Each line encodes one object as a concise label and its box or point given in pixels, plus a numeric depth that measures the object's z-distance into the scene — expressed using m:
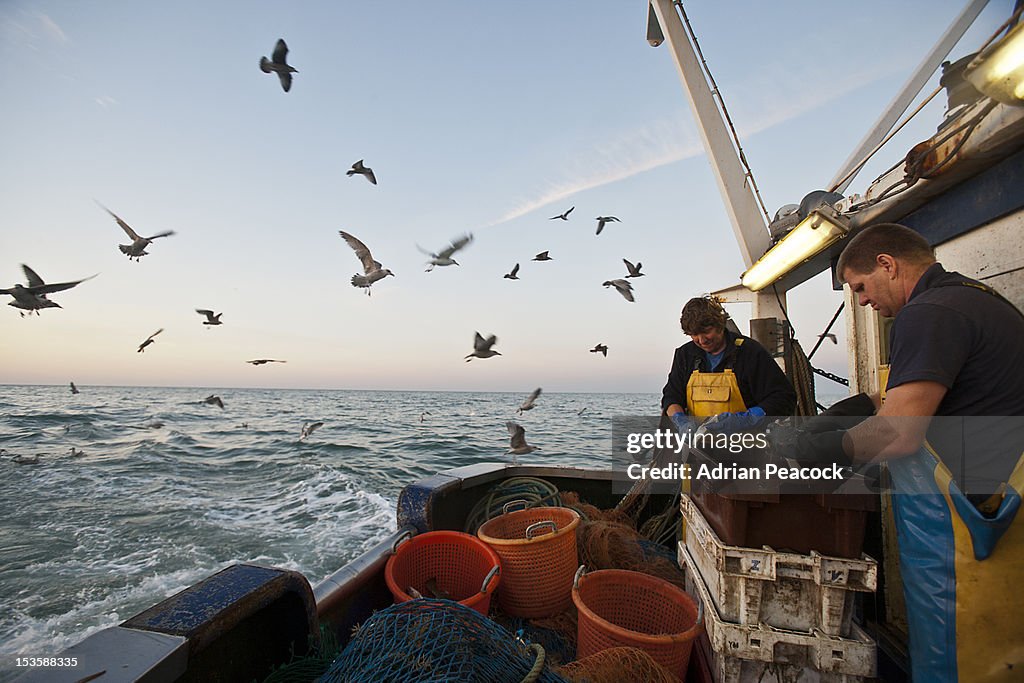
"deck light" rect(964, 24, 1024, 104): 1.58
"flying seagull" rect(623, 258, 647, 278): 6.70
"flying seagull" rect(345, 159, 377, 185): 6.30
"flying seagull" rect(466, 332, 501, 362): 5.62
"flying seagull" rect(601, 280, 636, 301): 6.68
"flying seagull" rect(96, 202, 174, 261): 5.35
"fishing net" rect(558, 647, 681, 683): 1.65
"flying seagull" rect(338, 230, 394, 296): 6.10
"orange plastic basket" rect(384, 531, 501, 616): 2.74
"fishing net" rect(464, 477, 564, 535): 3.76
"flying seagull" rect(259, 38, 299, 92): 5.00
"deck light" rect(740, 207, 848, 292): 2.93
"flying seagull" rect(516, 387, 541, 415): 7.25
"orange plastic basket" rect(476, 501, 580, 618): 2.70
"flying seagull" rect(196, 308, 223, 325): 6.66
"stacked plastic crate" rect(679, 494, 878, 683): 1.59
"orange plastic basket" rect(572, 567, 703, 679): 1.88
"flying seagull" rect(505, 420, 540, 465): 7.04
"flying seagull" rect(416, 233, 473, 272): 5.97
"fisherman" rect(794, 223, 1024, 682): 1.36
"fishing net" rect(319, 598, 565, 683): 1.29
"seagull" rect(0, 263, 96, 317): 4.00
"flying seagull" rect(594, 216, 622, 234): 7.22
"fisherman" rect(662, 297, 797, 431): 2.96
